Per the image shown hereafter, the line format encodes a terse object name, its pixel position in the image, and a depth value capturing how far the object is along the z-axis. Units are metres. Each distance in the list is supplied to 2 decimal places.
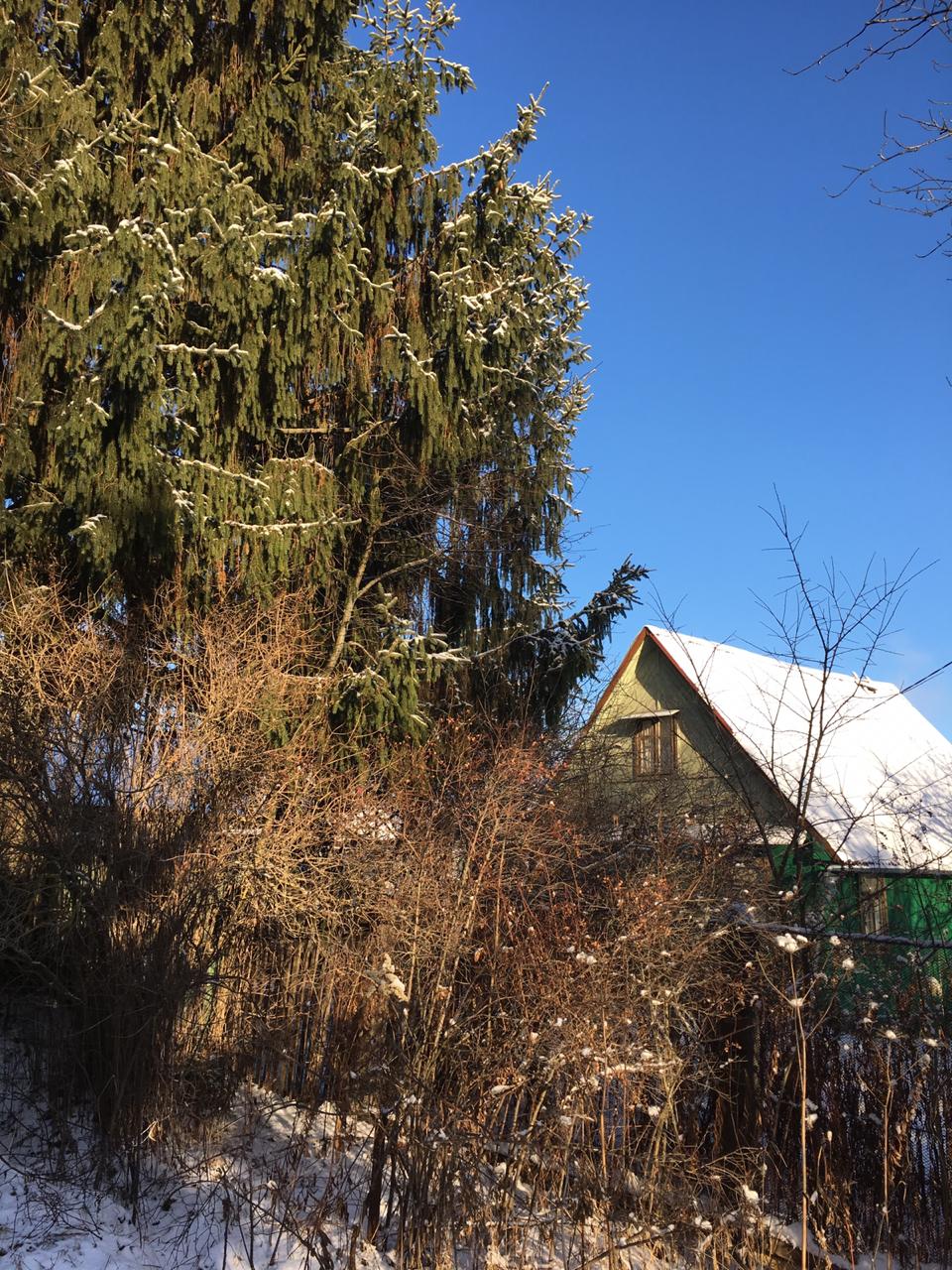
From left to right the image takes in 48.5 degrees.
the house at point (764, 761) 6.66
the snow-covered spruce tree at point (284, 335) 8.12
